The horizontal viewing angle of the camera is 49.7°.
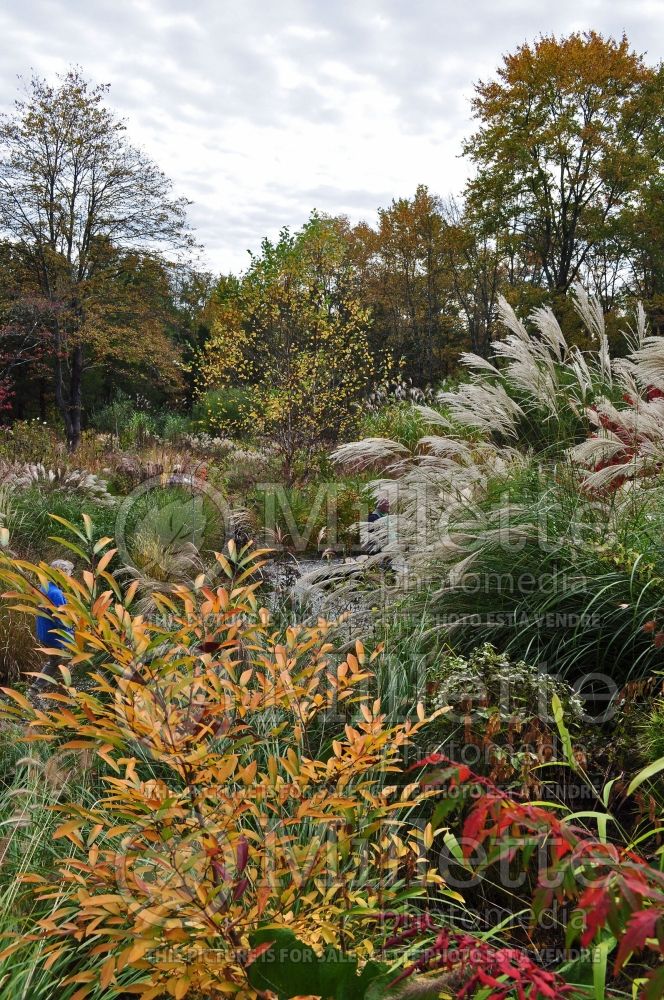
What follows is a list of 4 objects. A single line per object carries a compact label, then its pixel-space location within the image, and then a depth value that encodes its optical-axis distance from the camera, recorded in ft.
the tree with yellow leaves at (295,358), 31.63
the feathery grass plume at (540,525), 9.51
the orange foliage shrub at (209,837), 4.33
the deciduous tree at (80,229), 50.93
